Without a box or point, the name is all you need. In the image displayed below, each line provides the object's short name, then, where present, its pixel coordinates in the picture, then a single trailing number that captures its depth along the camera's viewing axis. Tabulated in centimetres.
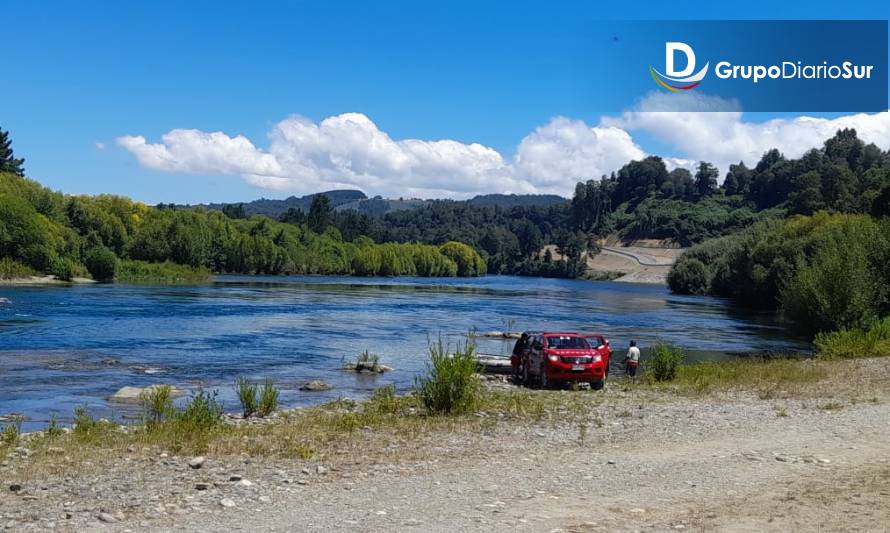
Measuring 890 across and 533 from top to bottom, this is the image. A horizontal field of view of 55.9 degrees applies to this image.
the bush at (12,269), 10719
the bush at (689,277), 14525
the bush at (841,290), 5088
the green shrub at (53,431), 1962
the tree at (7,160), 17404
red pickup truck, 3067
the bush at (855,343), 4162
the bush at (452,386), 2239
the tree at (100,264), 12312
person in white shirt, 3591
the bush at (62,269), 11556
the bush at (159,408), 2148
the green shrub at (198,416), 1938
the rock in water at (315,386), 3366
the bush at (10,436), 1843
